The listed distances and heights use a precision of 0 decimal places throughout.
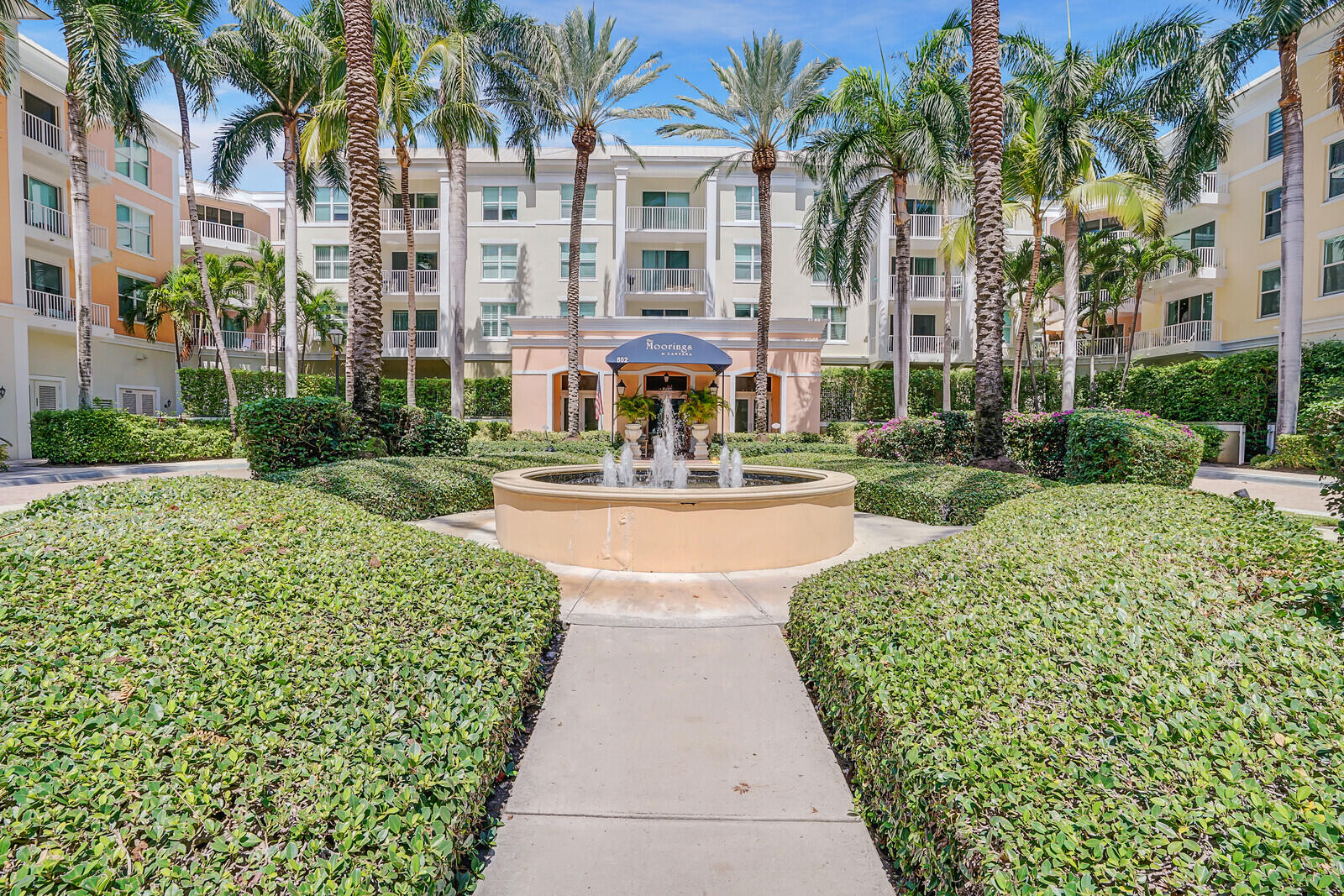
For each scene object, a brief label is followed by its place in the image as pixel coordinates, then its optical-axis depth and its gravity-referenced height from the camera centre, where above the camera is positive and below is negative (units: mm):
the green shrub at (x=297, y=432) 10289 -251
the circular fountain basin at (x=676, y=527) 7270 -1222
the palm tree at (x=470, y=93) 20250 +10838
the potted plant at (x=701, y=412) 20266 +235
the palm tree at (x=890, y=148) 18906 +8367
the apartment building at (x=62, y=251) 20953 +6272
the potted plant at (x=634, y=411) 20156 +245
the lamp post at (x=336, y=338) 20702 +2540
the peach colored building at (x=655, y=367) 25172 +2167
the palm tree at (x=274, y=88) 21000 +11173
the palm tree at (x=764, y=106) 21156 +10518
